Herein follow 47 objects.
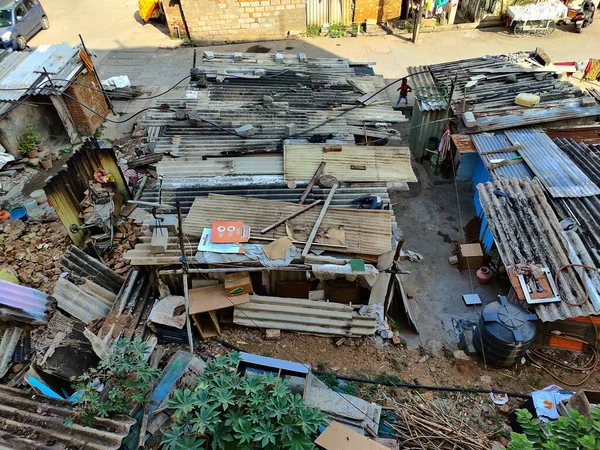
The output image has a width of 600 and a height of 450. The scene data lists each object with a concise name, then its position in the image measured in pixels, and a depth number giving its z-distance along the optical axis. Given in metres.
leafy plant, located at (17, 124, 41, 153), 14.34
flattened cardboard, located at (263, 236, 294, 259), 7.47
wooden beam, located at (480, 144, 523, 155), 11.09
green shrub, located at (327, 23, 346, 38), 22.47
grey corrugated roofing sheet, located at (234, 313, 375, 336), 8.02
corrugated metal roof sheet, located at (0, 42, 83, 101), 13.60
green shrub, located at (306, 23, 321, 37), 22.64
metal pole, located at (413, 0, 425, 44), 20.44
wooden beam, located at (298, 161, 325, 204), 8.62
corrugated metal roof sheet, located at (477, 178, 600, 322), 7.76
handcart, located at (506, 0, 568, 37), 20.77
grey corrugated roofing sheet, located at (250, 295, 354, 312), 8.08
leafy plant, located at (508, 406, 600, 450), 3.69
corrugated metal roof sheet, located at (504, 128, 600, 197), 9.59
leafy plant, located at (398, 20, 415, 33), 22.48
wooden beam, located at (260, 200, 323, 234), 7.86
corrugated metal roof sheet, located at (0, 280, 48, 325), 7.61
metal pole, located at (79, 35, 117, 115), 16.24
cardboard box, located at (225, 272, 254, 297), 7.71
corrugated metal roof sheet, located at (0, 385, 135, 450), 4.78
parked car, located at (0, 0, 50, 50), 19.83
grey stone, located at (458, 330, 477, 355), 8.78
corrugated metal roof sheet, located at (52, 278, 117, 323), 7.94
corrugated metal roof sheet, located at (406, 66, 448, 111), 12.95
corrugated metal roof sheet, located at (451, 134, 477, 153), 11.47
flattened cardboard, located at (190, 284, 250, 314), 7.67
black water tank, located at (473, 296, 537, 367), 7.88
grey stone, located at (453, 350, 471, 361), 8.77
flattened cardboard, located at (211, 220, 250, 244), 7.68
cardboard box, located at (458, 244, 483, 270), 10.83
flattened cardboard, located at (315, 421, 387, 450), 5.69
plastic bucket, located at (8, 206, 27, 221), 12.00
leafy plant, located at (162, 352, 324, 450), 4.36
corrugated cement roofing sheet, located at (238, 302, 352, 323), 8.04
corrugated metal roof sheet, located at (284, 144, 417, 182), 9.14
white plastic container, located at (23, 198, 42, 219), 11.92
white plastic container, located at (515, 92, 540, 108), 12.01
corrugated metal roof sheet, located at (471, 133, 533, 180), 10.56
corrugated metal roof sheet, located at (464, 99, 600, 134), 11.73
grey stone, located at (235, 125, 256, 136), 10.31
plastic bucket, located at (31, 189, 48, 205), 12.60
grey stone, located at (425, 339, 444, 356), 8.89
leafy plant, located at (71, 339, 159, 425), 4.93
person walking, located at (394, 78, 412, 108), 14.77
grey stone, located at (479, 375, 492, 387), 8.17
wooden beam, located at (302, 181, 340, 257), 7.57
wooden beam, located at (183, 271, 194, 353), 7.53
